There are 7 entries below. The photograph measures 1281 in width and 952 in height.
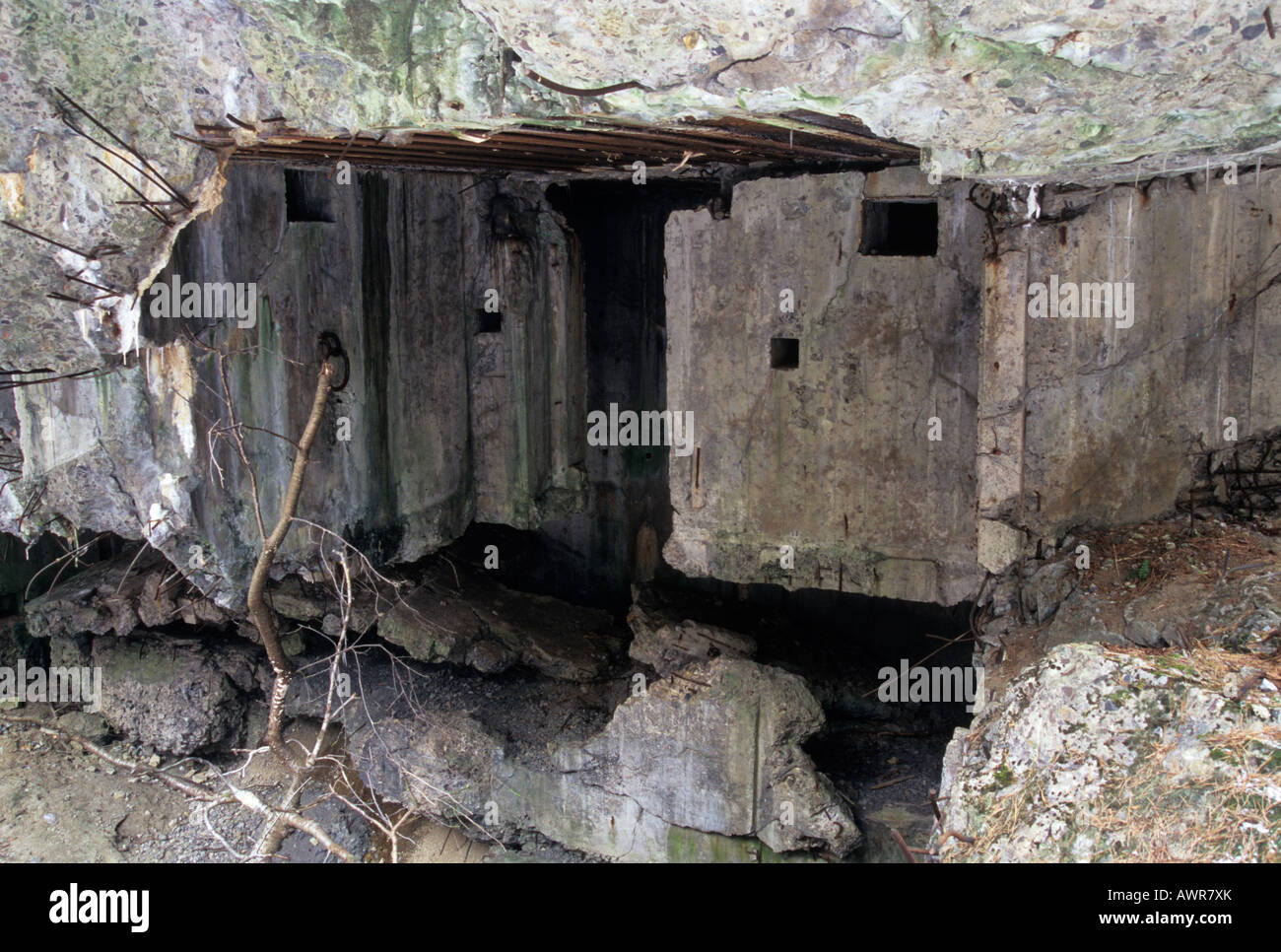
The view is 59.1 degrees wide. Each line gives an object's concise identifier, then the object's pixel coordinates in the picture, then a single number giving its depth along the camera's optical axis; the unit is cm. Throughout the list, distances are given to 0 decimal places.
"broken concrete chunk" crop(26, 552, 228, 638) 791
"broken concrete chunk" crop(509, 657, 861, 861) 666
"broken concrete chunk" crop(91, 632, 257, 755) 816
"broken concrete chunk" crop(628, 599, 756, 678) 721
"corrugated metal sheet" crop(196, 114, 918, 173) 447
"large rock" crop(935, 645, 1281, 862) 354
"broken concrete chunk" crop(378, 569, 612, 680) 780
